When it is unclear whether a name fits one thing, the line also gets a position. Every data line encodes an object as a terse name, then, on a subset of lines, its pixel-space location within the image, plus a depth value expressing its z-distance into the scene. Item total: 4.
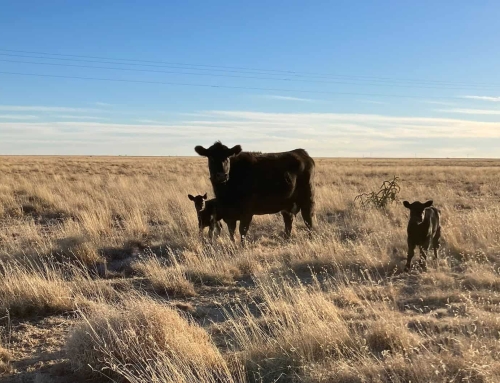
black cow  10.40
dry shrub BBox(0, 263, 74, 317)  6.25
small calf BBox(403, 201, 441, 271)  8.30
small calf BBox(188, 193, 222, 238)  11.23
